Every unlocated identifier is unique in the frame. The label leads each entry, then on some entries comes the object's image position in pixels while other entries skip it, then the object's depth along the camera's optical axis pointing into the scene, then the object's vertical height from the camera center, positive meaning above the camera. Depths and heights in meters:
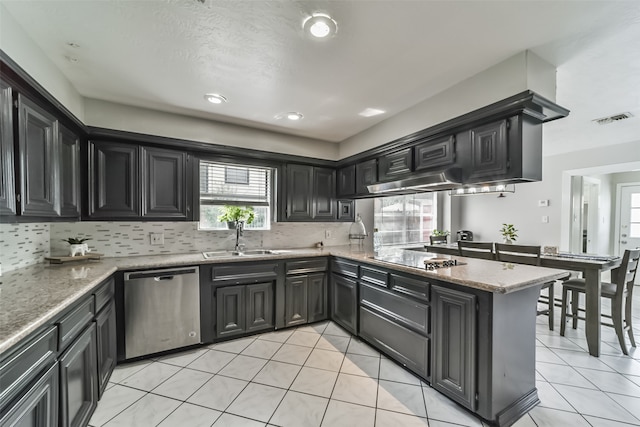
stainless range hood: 2.21 +0.26
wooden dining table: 2.52 -0.71
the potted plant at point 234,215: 3.16 -0.07
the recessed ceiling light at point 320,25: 1.50 +1.11
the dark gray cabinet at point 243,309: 2.74 -1.10
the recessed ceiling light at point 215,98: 2.46 +1.09
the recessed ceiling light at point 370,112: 2.80 +1.09
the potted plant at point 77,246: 2.37 -0.35
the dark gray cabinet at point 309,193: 3.50 +0.24
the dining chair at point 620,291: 2.56 -0.87
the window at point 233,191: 3.23 +0.25
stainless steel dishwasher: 2.36 -0.96
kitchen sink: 2.93 -0.53
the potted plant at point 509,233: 4.36 -0.38
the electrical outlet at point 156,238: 2.93 -0.33
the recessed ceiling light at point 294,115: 2.89 +1.08
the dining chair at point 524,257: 2.86 -0.55
